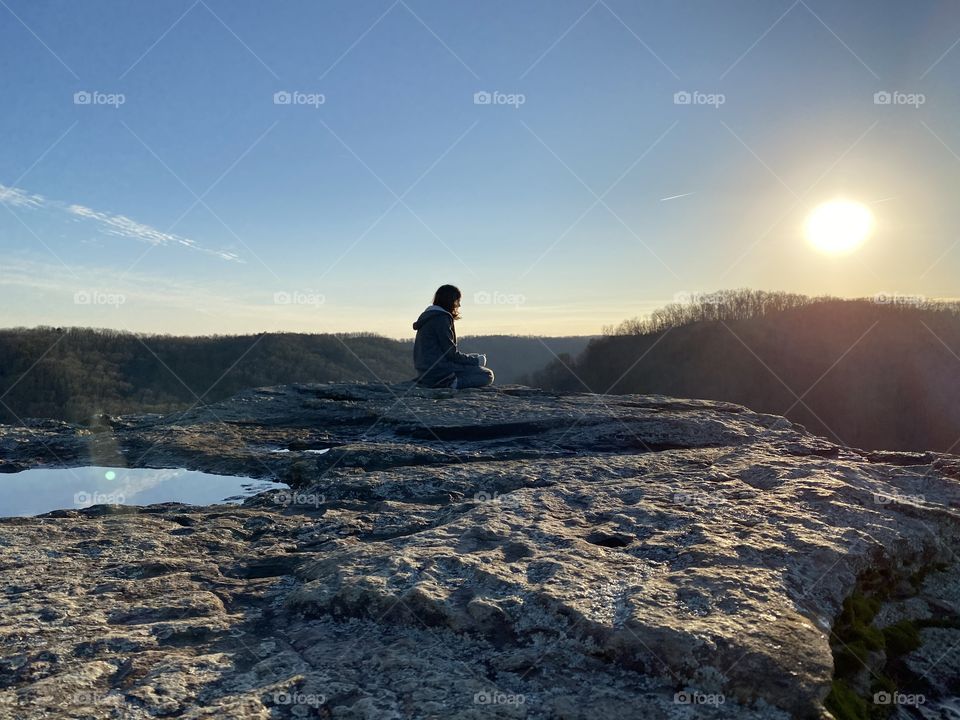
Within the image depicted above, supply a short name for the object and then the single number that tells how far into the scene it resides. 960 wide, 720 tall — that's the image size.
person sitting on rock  8.34
